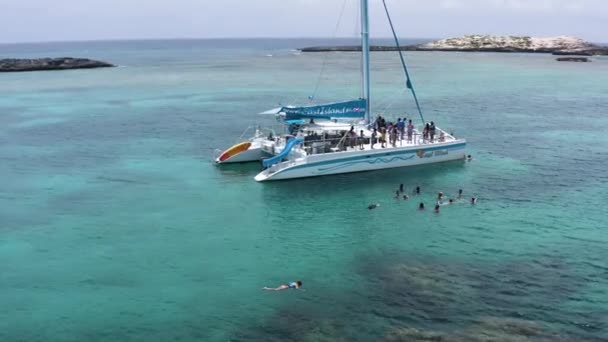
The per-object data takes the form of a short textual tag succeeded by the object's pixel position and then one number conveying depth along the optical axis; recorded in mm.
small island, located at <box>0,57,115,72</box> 125375
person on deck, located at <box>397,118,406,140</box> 40562
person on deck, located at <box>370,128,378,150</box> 39094
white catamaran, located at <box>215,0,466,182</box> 37000
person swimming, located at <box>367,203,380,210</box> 31131
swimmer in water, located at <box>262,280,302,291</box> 21625
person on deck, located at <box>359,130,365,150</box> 38719
